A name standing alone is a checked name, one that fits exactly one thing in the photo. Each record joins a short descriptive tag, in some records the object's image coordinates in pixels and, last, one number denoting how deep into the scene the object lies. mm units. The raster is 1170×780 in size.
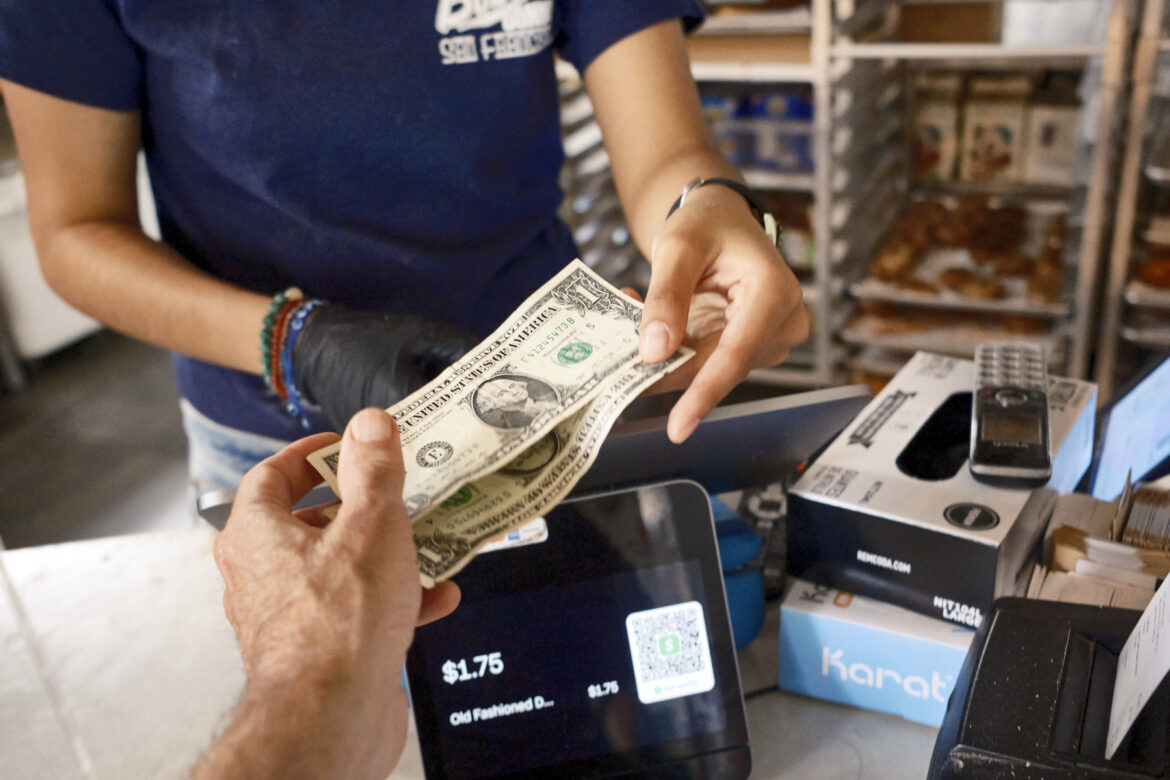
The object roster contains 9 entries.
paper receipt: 565
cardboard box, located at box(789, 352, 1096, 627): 808
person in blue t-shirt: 995
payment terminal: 806
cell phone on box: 864
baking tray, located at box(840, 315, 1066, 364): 2545
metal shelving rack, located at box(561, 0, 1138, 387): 2213
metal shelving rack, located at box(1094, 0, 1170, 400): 2068
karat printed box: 816
